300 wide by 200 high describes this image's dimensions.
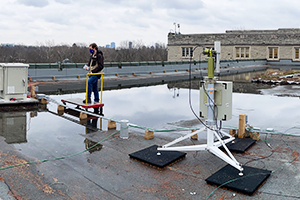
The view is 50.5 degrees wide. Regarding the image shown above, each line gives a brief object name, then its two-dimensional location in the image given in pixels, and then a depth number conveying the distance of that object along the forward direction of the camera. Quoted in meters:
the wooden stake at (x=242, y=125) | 7.97
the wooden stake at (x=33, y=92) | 13.48
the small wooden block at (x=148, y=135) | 8.16
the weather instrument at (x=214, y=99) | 6.20
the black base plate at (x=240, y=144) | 7.11
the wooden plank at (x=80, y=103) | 11.08
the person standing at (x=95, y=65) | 11.83
